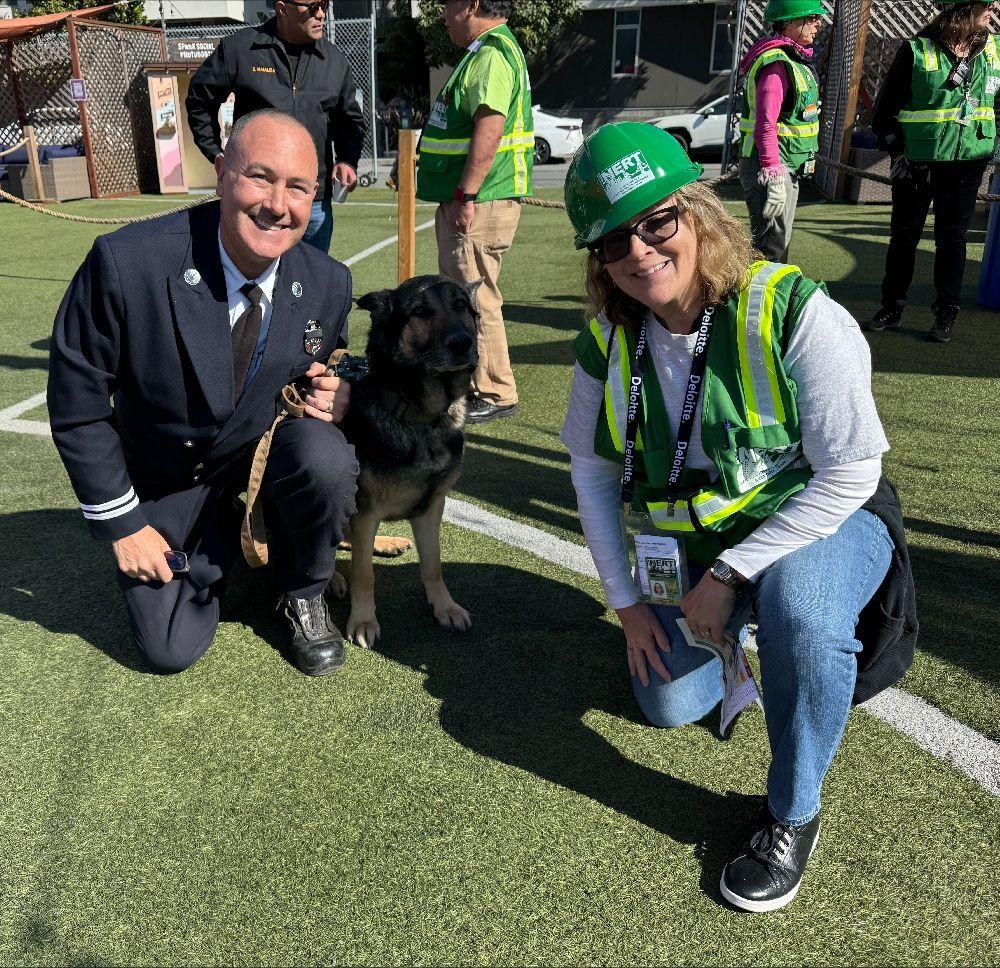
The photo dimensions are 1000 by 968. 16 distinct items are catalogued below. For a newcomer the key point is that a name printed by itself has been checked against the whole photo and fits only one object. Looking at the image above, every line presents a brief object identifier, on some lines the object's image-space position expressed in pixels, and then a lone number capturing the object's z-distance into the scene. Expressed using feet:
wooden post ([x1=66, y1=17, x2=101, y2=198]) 50.31
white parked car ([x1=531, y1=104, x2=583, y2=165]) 73.77
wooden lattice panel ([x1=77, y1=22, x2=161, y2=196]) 53.21
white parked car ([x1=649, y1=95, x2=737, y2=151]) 70.08
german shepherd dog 9.95
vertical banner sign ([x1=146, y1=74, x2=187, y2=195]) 55.26
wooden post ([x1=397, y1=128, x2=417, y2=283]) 17.20
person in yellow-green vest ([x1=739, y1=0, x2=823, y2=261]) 19.38
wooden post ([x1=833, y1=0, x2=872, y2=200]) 40.55
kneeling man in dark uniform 8.34
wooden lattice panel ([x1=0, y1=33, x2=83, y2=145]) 55.93
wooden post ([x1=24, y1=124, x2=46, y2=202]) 48.70
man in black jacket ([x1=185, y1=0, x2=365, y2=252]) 16.72
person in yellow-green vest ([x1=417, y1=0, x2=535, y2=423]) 15.58
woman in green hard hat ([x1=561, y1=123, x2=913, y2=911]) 6.43
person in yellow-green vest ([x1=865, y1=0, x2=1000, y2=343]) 18.92
